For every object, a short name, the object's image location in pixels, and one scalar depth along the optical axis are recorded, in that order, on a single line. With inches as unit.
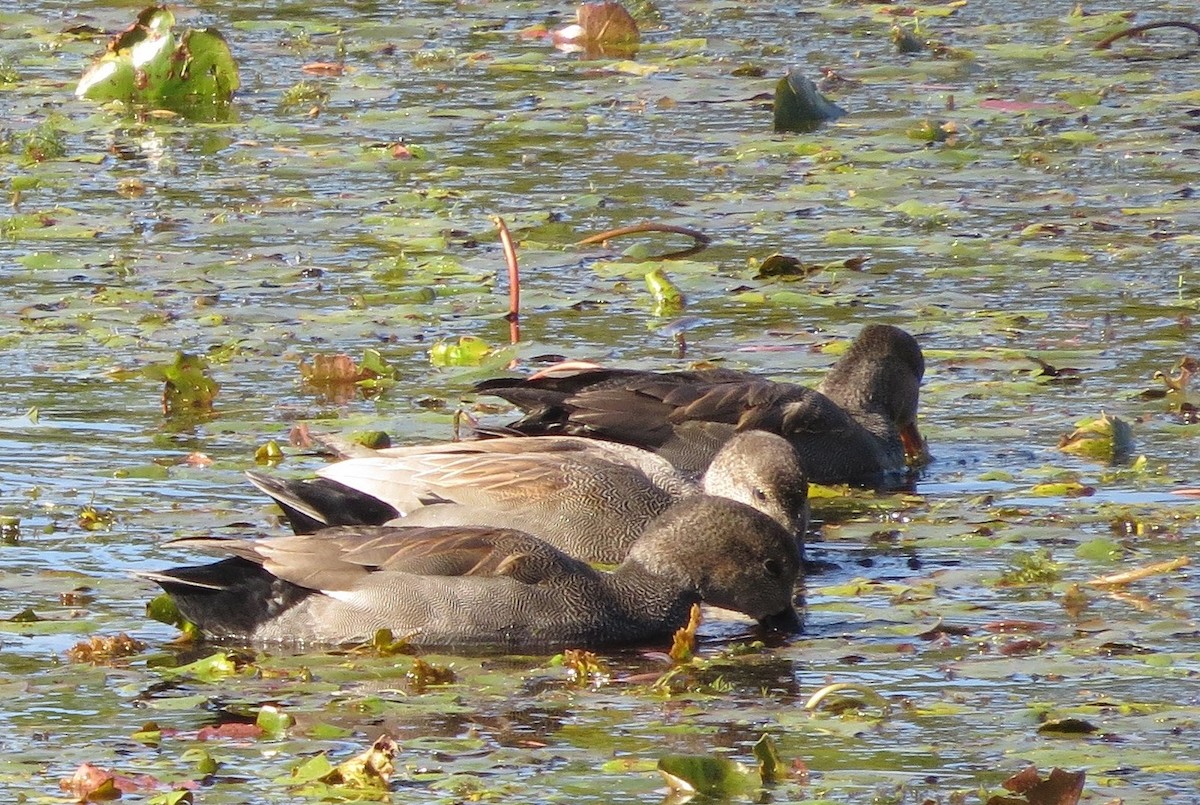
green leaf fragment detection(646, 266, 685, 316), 866.8
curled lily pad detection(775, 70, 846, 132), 1134.4
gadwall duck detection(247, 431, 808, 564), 631.8
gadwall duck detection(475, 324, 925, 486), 719.7
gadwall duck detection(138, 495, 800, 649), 559.2
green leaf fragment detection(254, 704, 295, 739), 484.7
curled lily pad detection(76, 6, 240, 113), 1186.6
